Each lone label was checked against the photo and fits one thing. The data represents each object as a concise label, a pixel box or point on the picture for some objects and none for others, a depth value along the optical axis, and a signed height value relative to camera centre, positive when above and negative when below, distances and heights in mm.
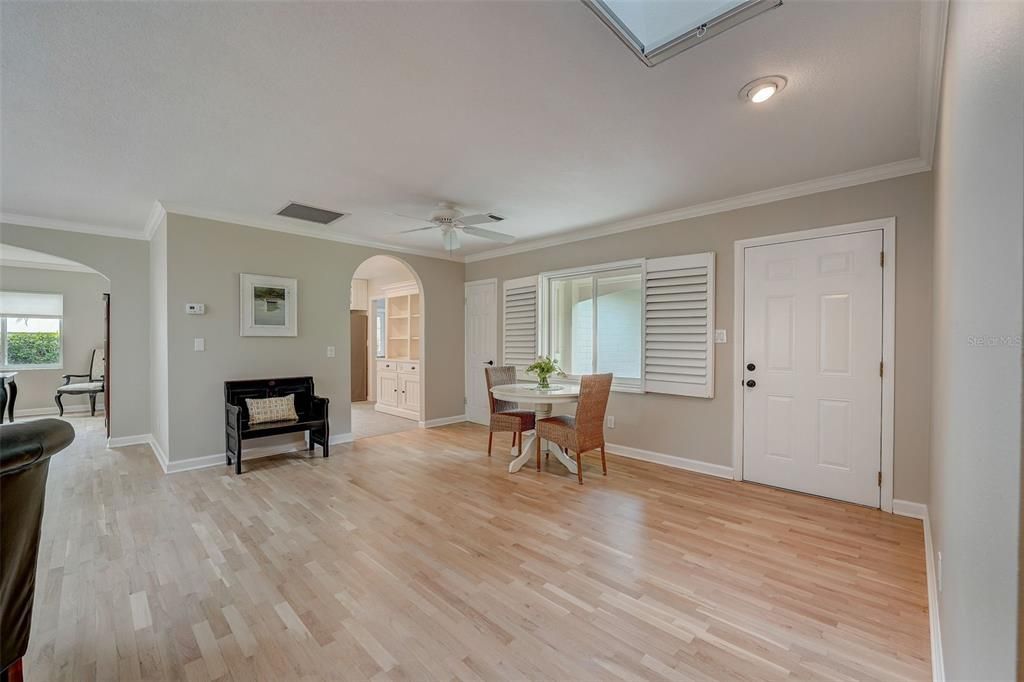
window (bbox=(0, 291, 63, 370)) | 6789 +89
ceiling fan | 3982 +1080
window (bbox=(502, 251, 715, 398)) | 4090 +183
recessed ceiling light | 2109 +1253
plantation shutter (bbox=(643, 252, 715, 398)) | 4023 +130
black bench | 4176 -789
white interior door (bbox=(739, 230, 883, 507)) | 3238 -209
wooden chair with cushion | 6570 -766
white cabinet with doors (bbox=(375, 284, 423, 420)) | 7164 -383
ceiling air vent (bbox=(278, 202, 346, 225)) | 4219 +1251
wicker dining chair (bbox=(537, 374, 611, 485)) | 3766 -784
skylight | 1645 +1262
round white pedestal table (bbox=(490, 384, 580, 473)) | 3966 -551
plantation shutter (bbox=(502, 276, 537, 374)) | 5586 +210
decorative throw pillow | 4367 -746
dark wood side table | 5182 -739
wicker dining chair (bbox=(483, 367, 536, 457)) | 4426 -803
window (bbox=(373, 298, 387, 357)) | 8562 +154
